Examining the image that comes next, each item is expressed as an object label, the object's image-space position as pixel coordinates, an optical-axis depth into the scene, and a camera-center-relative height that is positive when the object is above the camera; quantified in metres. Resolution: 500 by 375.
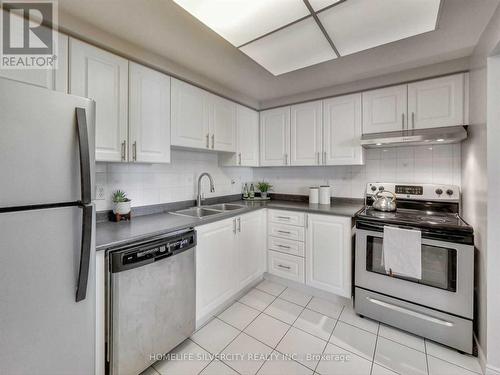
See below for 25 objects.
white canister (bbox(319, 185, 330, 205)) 2.74 -0.09
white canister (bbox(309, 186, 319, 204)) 2.80 -0.09
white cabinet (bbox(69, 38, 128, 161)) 1.47 +0.67
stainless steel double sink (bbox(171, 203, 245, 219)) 2.40 -0.25
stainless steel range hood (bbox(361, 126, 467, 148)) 1.91 +0.45
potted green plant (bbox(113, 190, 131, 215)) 1.83 -0.14
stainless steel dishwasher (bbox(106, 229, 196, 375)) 1.30 -0.72
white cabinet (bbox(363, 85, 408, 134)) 2.22 +0.79
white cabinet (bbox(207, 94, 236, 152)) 2.45 +0.72
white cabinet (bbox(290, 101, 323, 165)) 2.70 +0.67
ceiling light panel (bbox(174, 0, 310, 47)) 1.19 +0.97
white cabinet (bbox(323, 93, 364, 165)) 2.45 +0.64
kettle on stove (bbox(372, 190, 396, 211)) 2.25 -0.15
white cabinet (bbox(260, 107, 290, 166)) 2.95 +0.68
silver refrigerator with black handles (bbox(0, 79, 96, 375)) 0.90 -0.20
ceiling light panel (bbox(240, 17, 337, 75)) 1.42 +0.99
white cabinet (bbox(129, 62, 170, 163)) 1.77 +0.59
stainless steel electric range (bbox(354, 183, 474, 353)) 1.65 -0.70
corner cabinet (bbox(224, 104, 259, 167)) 2.82 +0.62
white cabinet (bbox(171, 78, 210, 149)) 2.08 +0.69
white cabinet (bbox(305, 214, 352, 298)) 2.21 -0.67
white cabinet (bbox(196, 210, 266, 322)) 1.89 -0.68
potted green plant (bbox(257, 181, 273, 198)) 3.24 -0.01
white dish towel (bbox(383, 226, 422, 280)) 1.77 -0.51
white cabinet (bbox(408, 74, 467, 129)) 1.98 +0.78
